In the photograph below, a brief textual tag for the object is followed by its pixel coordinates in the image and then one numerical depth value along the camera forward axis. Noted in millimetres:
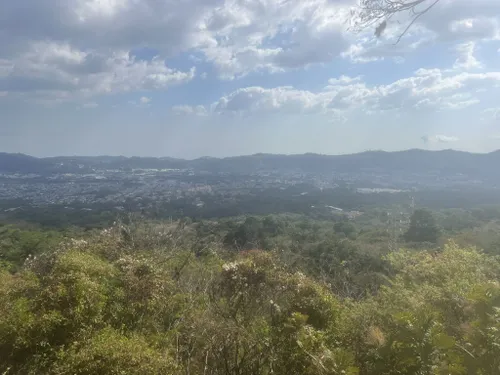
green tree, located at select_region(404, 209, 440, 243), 35166
